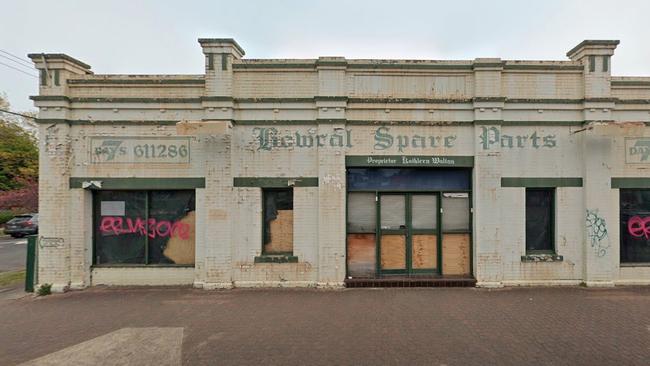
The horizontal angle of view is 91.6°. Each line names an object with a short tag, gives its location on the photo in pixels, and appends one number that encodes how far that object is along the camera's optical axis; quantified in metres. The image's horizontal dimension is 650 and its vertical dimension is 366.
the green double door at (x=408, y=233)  8.02
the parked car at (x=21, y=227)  19.58
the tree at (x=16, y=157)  28.69
